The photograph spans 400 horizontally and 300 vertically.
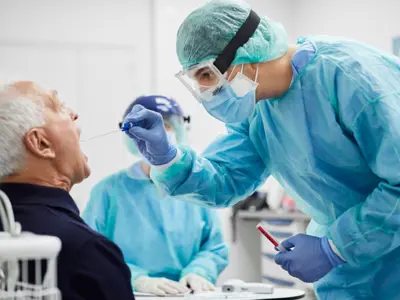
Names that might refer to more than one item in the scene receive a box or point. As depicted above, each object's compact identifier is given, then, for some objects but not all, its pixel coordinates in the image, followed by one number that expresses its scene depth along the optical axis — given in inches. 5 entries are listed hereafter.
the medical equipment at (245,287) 91.2
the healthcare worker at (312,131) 73.1
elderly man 66.0
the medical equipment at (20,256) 54.1
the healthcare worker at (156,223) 106.6
